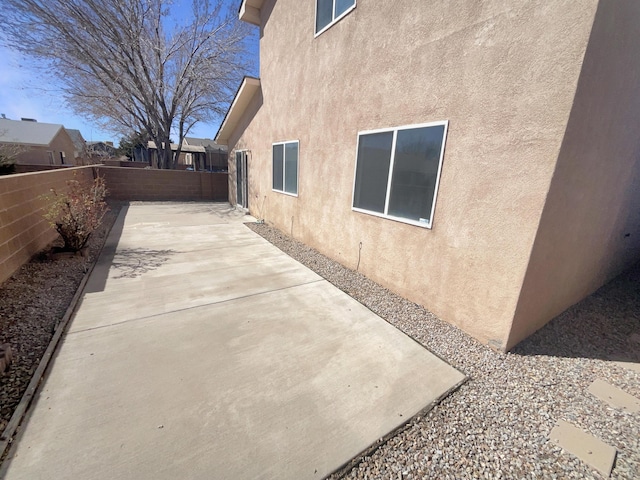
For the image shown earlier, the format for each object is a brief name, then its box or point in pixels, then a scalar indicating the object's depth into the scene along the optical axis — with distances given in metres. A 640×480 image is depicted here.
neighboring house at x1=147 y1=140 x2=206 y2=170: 27.04
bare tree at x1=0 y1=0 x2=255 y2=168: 10.69
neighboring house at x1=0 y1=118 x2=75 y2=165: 23.44
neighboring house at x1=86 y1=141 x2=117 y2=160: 36.00
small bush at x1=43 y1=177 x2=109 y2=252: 4.72
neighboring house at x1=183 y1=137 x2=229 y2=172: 28.53
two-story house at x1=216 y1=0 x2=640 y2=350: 2.36
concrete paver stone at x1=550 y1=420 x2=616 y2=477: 1.79
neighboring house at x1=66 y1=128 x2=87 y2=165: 33.11
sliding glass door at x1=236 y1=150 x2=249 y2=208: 10.29
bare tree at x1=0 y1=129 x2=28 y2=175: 7.92
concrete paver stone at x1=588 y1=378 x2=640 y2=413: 2.29
